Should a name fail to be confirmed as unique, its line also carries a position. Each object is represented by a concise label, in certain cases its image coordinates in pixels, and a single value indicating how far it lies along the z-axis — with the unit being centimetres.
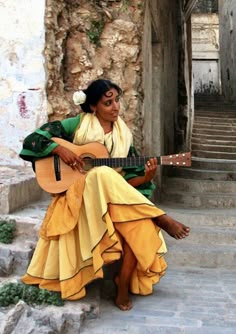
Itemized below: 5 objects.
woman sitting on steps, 303
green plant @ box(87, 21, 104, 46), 547
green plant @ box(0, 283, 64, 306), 303
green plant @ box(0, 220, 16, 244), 360
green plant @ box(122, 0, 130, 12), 548
